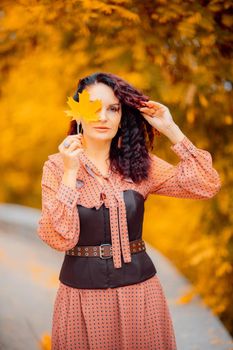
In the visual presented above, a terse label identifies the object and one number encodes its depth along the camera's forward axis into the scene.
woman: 2.36
